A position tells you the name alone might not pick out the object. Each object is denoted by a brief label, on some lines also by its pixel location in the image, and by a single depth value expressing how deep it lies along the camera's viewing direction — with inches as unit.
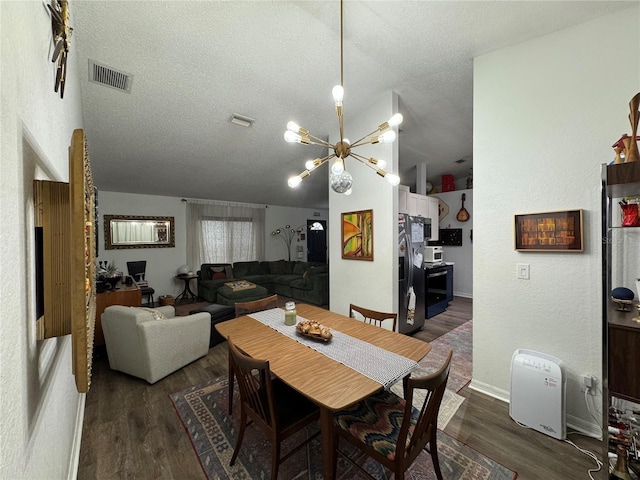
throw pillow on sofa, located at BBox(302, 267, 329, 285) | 220.7
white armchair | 98.9
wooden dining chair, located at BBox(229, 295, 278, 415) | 83.6
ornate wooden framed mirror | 206.4
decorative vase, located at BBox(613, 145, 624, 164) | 58.1
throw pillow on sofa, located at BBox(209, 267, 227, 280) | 234.2
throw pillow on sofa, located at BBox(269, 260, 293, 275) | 277.1
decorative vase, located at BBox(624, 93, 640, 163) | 53.7
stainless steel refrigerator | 136.7
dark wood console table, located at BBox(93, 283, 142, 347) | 127.8
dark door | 341.1
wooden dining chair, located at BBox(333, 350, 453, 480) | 47.6
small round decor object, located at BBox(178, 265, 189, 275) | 231.8
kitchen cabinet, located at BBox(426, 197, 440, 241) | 192.5
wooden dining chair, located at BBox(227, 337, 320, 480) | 54.3
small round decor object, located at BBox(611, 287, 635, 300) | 60.4
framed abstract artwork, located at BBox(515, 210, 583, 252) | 76.9
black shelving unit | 52.1
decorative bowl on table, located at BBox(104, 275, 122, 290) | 144.9
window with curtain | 247.8
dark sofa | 218.7
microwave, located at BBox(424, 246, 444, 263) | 181.0
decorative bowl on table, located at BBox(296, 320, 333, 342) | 70.4
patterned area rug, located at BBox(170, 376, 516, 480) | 62.5
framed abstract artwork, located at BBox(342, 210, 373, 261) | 130.5
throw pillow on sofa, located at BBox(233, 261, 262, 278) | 256.3
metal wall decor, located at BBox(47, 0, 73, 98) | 40.0
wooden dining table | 49.3
